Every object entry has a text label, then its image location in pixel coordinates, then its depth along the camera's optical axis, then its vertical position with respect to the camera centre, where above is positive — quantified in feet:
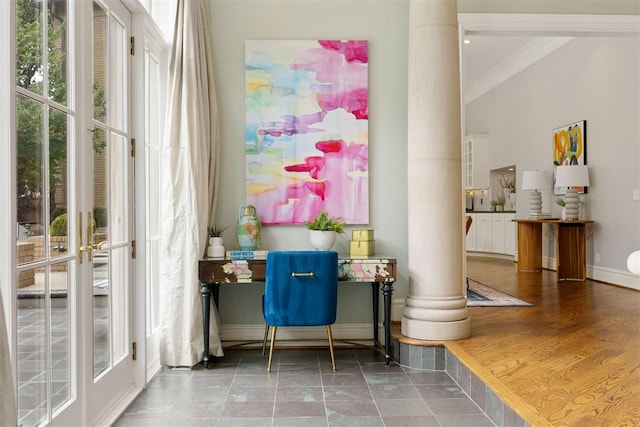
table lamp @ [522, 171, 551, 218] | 26.18 +1.37
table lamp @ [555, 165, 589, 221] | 22.50 +1.42
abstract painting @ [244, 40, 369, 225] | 13.94 +2.23
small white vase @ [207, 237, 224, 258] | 12.75 -0.76
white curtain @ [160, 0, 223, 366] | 12.06 +0.30
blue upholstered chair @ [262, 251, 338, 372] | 11.52 -1.54
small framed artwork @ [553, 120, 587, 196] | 23.43 +3.05
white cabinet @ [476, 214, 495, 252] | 33.47 -1.23
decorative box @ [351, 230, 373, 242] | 13.14 -0.49
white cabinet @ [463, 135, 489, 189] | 35.35 +3.53
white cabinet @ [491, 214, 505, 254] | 32.19 -1.18
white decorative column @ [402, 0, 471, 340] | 12.28 +0.78
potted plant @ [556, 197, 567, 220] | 23.81 +0.40
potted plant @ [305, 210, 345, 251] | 13.23 -0.40
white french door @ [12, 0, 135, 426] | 6.44 +0.10
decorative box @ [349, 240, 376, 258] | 13.09 -0.81
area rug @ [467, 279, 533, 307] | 16.90 -2.83
